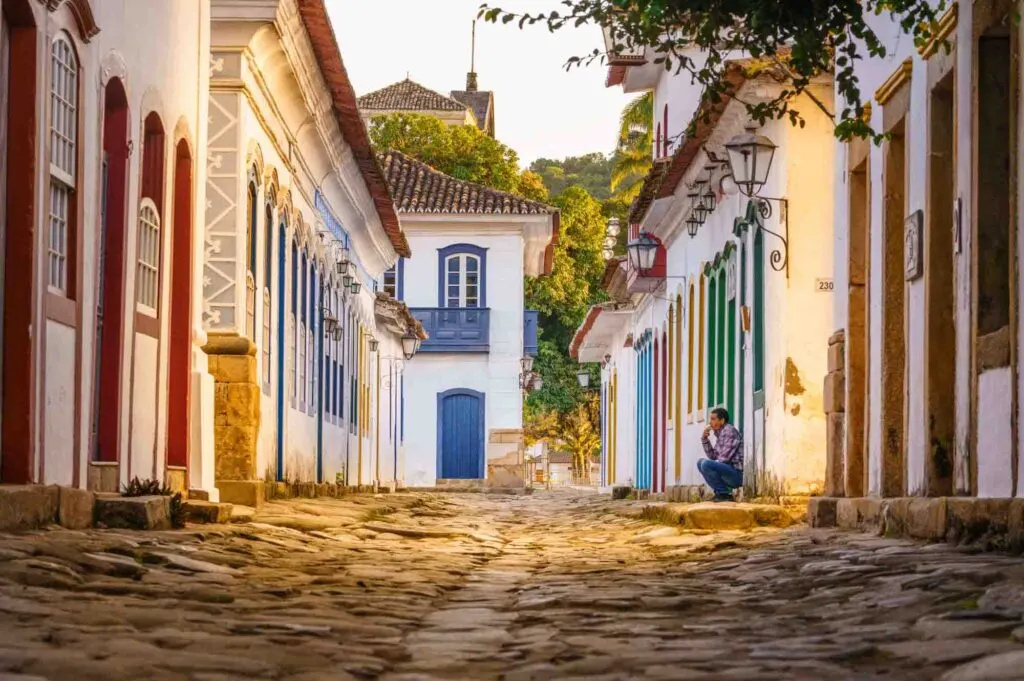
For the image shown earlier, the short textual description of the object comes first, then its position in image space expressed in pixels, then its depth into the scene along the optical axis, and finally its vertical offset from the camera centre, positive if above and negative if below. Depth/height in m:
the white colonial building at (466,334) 45.75 +1.51
